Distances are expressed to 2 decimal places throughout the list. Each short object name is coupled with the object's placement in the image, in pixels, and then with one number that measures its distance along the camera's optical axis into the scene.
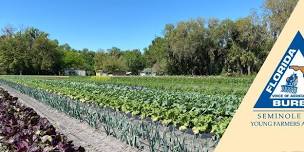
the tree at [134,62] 72.77
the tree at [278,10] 28.65
